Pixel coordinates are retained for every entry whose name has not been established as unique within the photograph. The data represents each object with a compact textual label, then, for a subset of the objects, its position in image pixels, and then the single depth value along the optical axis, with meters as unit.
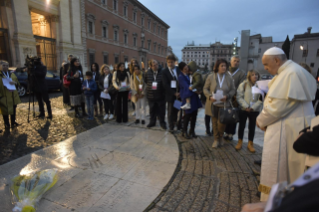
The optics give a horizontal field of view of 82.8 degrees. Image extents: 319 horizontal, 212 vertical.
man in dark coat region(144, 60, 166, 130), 5.06
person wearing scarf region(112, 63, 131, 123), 5.59
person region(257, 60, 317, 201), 1.77
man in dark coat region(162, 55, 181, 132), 4.77
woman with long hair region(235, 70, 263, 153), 3.58
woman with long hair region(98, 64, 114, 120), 5.98
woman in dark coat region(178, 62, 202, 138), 4.32
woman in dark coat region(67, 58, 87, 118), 5.94
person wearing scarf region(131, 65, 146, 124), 5.49
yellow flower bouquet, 2.04
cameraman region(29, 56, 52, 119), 5.46
